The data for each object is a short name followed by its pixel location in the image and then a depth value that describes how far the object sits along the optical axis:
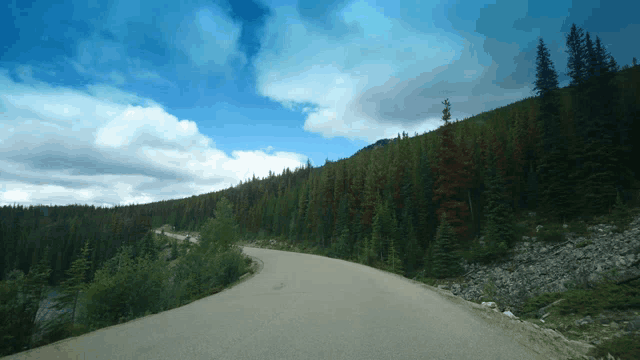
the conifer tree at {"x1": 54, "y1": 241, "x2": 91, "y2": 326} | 7.08
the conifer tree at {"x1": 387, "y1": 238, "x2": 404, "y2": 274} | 24.63
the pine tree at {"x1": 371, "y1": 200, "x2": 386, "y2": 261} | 31.13
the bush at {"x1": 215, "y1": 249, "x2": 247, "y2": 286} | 15.83
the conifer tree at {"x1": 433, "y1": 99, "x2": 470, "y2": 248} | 28.17
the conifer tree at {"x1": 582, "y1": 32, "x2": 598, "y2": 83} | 29.53
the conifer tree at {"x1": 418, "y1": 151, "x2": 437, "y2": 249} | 32.31
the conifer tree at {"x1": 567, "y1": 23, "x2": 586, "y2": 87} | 30.42
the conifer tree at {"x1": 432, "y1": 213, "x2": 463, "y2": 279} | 23.58
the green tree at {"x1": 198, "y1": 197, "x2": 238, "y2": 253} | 26.83
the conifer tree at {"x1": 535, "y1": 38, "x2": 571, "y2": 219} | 26.47
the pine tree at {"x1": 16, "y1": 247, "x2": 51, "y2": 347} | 5.37
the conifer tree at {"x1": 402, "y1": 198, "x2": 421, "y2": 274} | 27.90
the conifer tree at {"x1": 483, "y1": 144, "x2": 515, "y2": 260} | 23.94
